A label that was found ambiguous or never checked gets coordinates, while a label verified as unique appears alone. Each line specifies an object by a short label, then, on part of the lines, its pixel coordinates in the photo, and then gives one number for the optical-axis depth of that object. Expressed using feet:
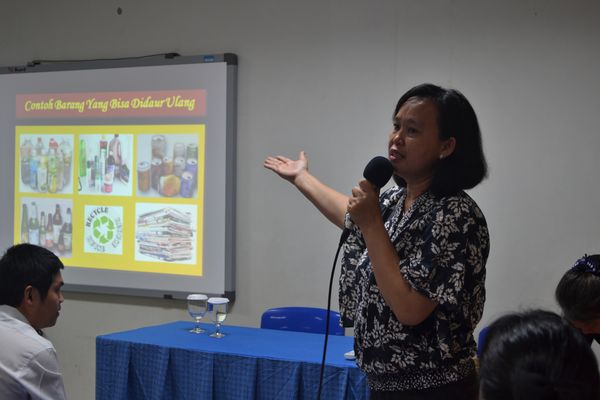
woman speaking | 4.97
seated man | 5.87
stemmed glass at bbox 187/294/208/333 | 10.32
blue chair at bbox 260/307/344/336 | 11.22
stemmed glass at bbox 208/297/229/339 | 10.23
